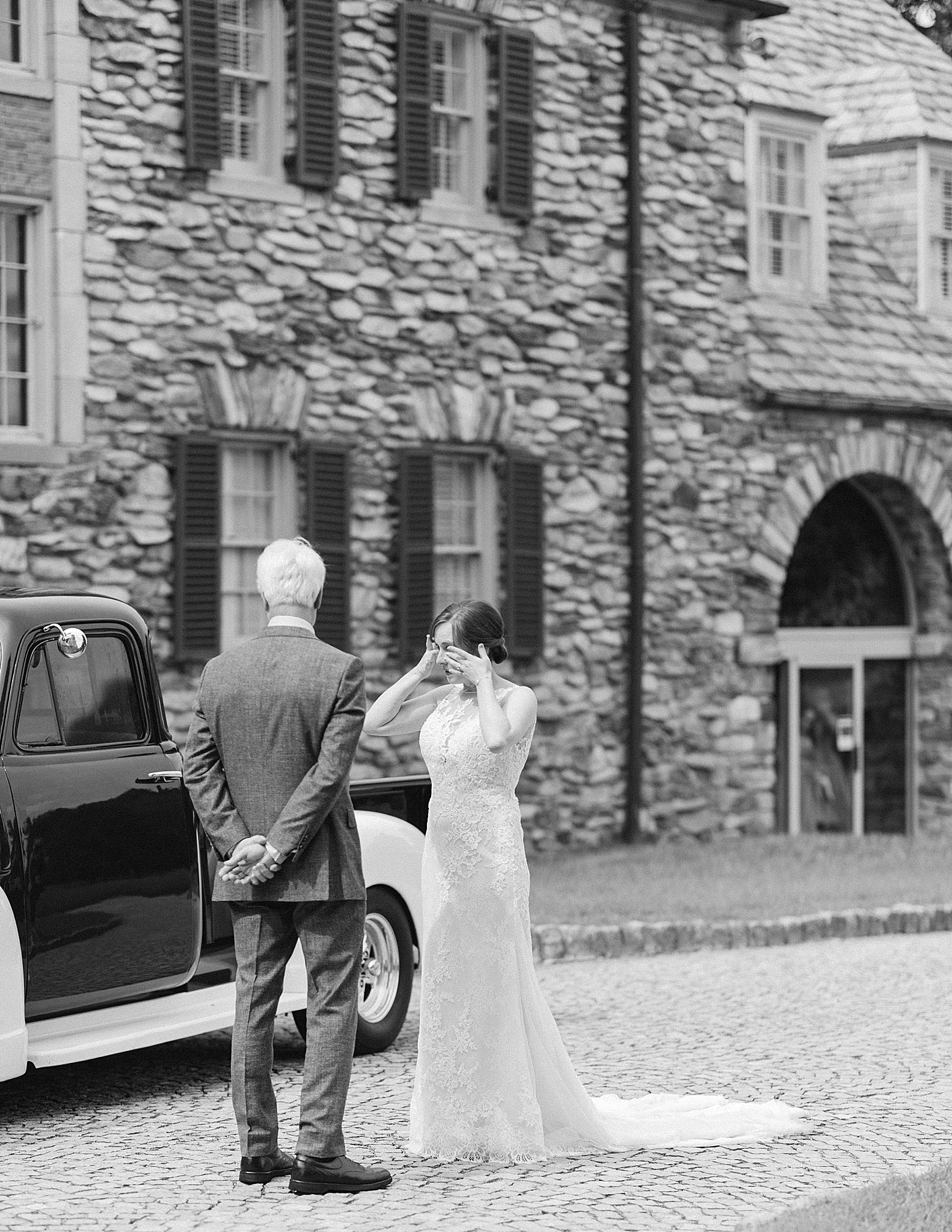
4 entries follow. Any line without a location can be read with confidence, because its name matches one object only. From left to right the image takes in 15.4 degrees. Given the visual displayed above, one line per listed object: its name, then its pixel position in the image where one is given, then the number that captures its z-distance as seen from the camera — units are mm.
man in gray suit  10426
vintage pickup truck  12071
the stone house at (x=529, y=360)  24800
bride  11290
